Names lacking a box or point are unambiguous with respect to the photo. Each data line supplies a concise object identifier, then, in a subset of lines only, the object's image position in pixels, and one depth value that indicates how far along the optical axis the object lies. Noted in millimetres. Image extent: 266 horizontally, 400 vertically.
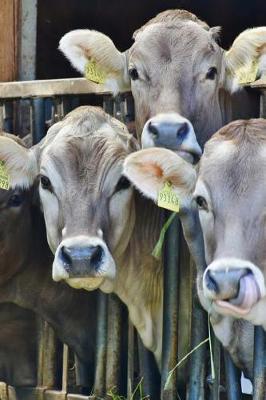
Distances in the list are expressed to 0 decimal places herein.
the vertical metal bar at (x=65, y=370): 14120
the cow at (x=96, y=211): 11858
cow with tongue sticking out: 10301
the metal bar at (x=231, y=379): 12455
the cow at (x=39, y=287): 14205
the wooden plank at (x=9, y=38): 16993
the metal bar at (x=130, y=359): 13434
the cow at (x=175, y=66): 13276
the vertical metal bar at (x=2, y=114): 15893
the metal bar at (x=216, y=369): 12331
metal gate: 12795
